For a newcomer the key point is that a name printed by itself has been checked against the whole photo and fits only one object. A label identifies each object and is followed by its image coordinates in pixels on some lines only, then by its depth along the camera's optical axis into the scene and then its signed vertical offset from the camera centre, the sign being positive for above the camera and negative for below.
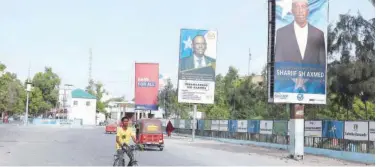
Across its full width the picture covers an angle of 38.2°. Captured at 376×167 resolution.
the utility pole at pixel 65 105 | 132.60 -0.20
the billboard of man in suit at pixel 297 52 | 26.28 +2.77
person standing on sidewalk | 53.11 -2.27
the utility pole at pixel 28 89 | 95.79 +2.59
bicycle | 13.66 -1.32
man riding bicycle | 13.61 -0.85
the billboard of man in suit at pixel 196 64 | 41.81 +3.33
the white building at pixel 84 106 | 135.62 -0.39
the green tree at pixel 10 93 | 106.25 +2.07
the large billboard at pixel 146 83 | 59.50 +2.49
